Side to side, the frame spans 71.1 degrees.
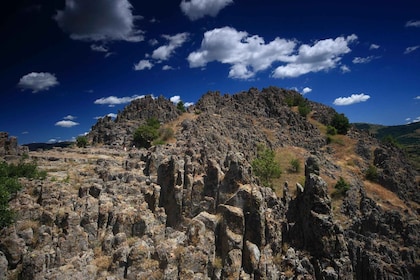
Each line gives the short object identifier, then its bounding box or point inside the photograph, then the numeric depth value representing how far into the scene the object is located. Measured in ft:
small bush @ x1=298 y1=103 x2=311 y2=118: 465.47
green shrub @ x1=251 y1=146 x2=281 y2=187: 250.16
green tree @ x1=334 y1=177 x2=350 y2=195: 252.01
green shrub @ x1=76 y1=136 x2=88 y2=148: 297.33
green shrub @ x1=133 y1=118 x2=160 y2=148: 297.12
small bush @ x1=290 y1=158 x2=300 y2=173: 295.28
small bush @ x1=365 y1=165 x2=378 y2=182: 309.42
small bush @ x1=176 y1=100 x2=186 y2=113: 435.45
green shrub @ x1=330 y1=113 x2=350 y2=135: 427.33
